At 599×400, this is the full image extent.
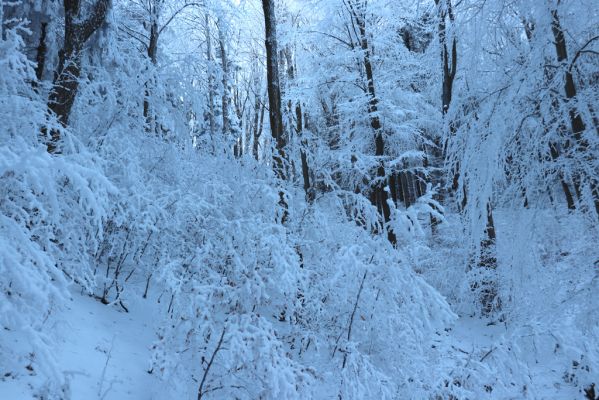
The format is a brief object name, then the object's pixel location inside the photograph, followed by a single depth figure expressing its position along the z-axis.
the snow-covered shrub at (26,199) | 2.05
